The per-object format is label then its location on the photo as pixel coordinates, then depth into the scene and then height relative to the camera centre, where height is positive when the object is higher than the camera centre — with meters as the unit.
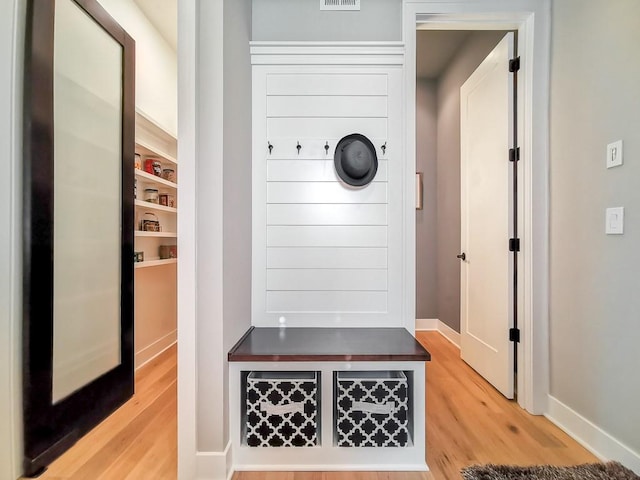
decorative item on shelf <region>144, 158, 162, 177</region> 2.74 +0.64
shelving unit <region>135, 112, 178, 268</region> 2.59 +0.49
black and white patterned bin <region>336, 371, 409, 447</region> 1.55 -0.83
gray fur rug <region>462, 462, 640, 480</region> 1.44 -1.07
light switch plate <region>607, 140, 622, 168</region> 1.54 +0.42
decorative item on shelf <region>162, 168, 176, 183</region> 3.06 +0.63
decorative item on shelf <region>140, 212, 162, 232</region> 2.72 +0.14
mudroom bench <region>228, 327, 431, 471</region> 1.55 -0.85
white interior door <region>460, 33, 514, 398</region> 2.21 +0.16
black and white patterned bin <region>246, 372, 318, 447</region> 1.55 -0.84
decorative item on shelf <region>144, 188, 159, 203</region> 2.76 +0.39
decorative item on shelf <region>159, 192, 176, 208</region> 2.99 +0.38
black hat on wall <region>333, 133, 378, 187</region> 1.94 +0.49
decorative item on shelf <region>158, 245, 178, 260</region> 3.05 -0.11
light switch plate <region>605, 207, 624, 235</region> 1.52 +0.09
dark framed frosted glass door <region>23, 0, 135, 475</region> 1.32 +0.08
